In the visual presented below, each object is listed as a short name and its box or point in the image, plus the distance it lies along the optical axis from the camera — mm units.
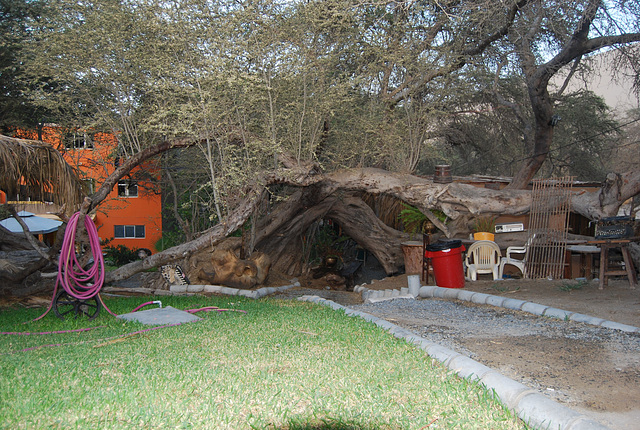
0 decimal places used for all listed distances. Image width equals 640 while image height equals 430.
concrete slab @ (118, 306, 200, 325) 6387
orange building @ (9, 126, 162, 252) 11477
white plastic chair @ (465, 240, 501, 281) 11094
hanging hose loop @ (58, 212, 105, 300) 6812
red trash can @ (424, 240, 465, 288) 9938
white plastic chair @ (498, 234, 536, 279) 10906
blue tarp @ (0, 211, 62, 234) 17703
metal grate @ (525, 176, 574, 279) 10531
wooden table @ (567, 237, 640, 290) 8562
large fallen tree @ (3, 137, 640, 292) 9680
